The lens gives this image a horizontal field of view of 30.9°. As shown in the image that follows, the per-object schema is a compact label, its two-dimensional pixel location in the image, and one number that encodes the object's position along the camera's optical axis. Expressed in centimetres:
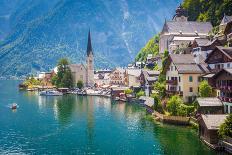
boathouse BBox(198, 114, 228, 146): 5438
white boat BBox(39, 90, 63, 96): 15350
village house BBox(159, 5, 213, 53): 11962
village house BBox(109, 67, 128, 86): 17300
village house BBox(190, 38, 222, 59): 8331
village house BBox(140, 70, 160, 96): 11150
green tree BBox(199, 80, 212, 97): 6956
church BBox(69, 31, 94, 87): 18725
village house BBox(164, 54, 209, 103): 7719
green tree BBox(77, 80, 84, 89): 17800
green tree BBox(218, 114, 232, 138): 5094
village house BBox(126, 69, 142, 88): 13769
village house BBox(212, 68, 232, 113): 6234
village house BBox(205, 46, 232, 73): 6900
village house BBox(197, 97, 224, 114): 6475
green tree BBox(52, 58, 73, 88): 17651
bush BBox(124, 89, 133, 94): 12846
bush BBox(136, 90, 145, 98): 11961
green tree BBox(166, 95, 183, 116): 7319
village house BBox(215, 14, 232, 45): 8837
